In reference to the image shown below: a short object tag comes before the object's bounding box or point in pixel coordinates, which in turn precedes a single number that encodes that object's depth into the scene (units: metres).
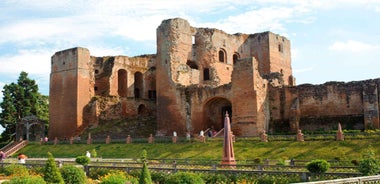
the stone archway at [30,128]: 45.75
